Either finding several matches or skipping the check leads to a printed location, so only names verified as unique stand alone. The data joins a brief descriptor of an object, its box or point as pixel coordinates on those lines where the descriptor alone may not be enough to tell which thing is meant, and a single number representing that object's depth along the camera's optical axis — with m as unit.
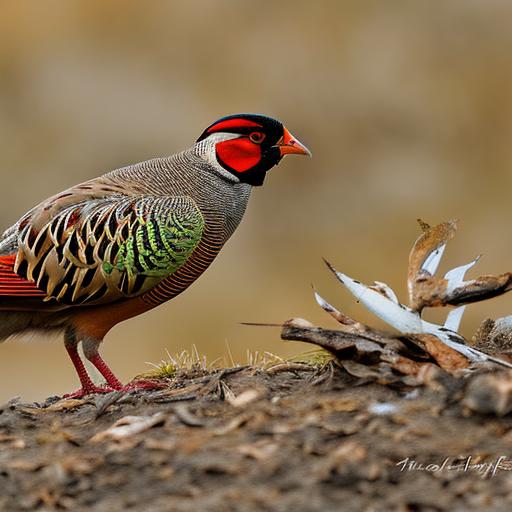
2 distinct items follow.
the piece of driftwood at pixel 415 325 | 8.27
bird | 10.65
